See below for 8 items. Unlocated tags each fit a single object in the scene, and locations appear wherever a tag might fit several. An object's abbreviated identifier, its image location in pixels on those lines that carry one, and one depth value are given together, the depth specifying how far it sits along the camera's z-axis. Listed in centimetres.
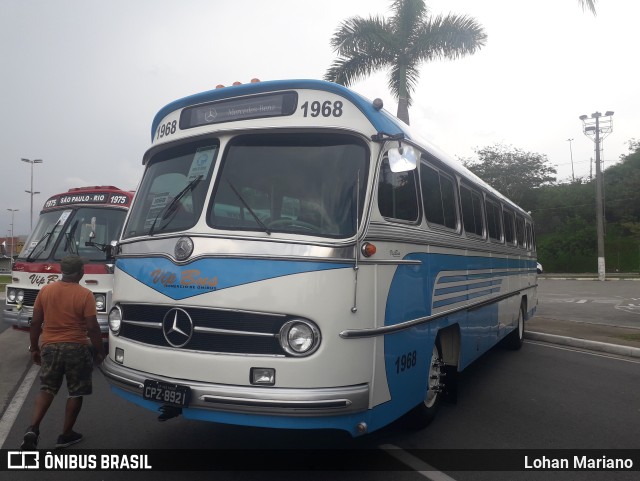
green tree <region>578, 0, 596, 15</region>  1191
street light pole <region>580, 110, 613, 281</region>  3762
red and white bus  861
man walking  499
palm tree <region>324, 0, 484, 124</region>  1894
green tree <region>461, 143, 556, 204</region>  5728
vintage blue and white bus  386
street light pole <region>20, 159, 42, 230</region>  5127
